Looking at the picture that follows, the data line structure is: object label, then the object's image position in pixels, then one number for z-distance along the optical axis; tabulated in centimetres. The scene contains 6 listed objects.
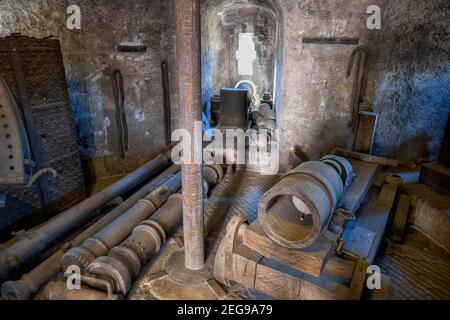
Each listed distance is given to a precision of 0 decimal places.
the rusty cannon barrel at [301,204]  271
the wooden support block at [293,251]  277
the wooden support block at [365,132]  520
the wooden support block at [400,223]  439
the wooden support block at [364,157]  494
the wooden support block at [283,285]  276
